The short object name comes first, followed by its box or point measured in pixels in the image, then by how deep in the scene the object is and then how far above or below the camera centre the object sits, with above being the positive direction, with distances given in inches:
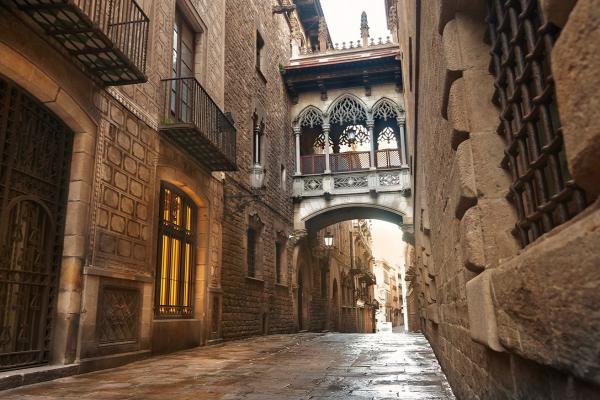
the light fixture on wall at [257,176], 483.5 +131.9
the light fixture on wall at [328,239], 812.6 +116.2
